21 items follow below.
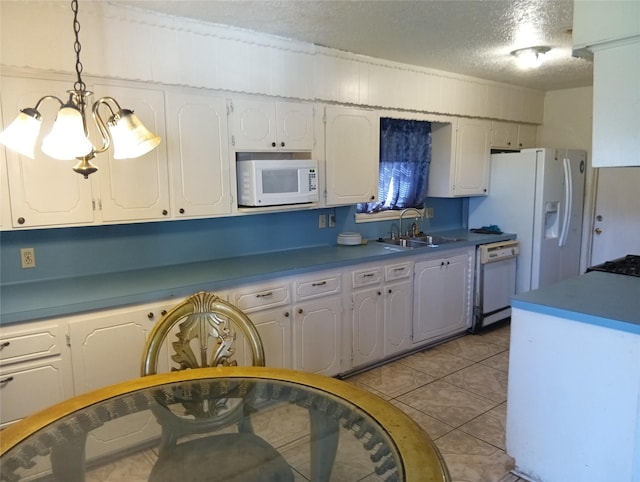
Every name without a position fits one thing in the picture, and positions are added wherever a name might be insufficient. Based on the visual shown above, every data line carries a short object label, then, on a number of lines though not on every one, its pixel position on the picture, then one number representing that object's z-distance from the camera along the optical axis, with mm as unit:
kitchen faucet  4503
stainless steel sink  4254
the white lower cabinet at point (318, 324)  3125
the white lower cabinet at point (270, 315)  2871
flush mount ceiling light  3416
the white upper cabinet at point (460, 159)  4512
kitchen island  2016
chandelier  1499
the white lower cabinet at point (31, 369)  2146
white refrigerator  4469
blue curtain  4277
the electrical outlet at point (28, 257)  2601
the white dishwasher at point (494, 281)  4328
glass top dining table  1343
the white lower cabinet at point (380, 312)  3461
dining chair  1385
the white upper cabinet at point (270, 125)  3025
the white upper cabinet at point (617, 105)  2135
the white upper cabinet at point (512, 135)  4859
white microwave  3025
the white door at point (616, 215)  4801
